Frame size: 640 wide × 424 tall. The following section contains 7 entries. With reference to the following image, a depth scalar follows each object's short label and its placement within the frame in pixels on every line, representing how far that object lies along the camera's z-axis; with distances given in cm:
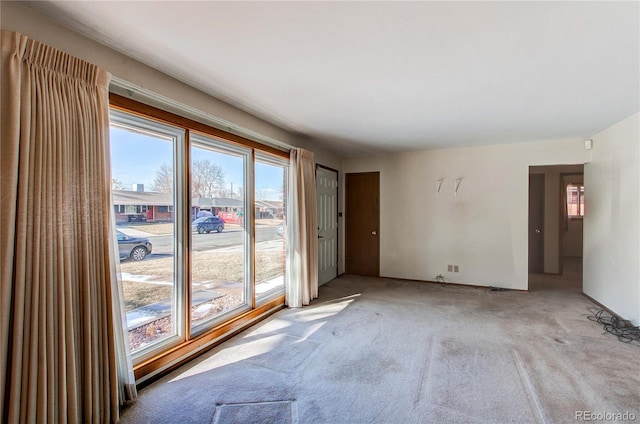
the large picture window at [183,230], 226
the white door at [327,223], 518
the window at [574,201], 751
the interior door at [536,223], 611
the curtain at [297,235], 396
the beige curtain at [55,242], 143
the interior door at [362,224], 585
